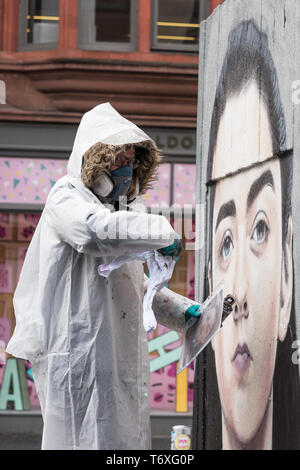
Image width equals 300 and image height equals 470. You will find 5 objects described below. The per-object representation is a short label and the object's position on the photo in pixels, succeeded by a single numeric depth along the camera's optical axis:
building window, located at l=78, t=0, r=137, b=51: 9.55
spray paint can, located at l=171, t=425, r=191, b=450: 5.86
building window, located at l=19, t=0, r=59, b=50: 9.66
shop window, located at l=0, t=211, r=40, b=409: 9.46
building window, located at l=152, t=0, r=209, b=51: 9.64
